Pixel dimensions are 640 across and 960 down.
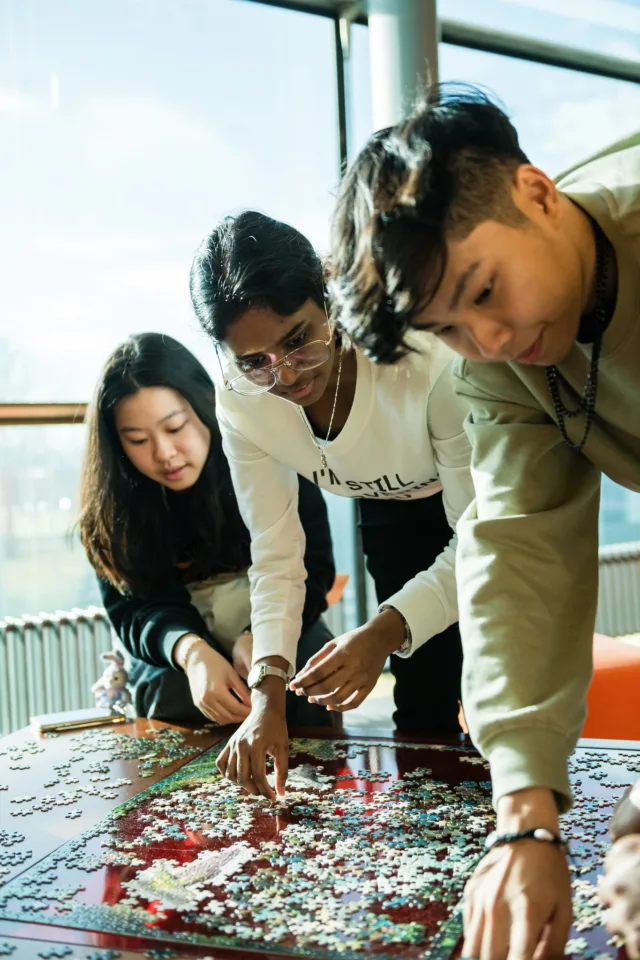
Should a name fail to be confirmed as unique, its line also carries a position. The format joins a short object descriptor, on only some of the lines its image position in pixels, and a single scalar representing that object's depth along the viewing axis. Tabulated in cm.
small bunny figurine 274
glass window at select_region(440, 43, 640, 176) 558
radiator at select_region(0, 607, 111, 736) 438
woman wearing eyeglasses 183
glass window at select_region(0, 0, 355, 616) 438
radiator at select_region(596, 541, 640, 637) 622
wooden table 129
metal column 478
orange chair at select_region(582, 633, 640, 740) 314
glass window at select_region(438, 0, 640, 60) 540
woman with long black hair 253
